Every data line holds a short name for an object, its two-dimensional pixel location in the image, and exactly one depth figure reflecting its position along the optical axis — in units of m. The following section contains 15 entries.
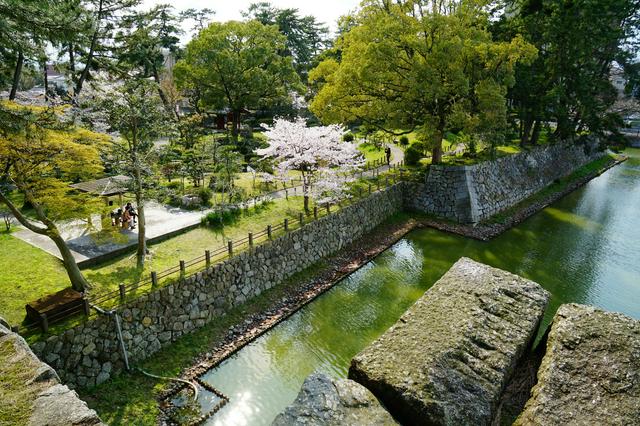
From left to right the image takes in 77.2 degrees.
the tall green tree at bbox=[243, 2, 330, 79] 45.06
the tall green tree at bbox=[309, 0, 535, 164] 20.12
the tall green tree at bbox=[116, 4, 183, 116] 20.66
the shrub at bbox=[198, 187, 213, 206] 19.27
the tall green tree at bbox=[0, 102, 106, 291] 9.75
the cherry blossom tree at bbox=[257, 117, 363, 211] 18.45
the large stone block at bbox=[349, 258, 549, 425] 6.05
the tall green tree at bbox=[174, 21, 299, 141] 29.16
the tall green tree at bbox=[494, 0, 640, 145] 25.61
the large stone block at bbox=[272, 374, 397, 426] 5.29
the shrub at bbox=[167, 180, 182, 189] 22.11
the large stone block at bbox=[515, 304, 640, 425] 5.94
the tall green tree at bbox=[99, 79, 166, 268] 12.40
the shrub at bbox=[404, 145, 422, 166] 27.30
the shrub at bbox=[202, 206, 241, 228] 16.84
